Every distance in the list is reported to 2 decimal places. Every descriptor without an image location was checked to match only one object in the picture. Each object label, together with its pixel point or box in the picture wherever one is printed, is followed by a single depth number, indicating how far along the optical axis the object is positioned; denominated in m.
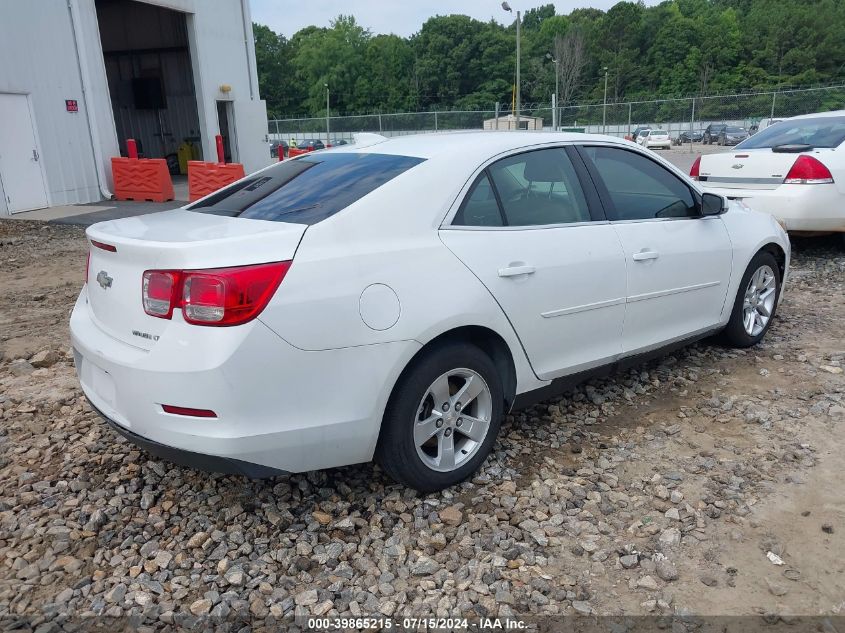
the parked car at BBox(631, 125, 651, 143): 37.79
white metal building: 13.58
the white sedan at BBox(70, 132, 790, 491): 2.50
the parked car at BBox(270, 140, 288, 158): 33.03
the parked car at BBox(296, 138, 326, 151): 35.37
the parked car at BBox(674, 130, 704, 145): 37.50
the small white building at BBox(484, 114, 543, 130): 36.30
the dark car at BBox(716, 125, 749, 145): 34.91
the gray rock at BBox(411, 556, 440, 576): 2.64
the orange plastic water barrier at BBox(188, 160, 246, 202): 13.82
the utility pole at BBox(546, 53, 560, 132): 30.50
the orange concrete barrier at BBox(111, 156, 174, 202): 14.81
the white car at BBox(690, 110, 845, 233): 6.95
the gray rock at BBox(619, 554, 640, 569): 2.65
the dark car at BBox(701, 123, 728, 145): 36.50
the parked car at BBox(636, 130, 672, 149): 37.06
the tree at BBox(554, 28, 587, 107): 88.81
